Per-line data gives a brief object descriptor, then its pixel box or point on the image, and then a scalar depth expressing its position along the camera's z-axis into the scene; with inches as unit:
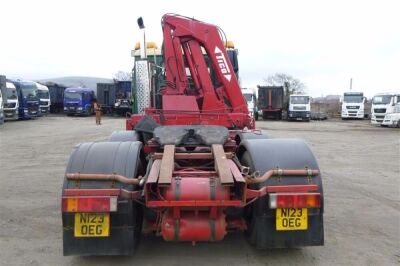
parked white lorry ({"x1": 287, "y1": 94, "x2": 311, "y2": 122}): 1453.0
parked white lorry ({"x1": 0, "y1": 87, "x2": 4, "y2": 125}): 936.0
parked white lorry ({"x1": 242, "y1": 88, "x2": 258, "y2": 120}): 1321.9
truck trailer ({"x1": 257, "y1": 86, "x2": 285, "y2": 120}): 1491.1
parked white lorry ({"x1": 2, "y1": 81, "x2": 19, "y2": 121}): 1119.0
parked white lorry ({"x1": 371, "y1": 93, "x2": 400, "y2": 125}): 1203.1
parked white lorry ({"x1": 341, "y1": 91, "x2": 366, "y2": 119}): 1536.7
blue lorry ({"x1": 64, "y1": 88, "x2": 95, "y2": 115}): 1606.8
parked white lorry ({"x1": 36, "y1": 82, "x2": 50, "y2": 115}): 1464.1
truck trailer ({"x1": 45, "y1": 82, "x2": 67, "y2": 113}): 1849.2
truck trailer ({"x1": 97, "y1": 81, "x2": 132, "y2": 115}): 1514.5
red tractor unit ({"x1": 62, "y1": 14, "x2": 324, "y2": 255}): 154.3
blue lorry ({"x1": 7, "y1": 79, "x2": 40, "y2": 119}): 1281.9
